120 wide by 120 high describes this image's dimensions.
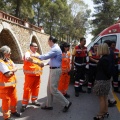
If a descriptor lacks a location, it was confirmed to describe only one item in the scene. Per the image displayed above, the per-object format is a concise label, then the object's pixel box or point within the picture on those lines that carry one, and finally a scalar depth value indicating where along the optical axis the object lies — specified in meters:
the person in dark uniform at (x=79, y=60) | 4.06
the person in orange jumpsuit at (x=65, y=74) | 3.91
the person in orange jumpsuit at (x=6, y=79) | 2.55
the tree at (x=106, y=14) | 26.03
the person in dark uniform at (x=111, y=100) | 3.33
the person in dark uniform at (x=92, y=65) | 4.02
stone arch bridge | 12.28
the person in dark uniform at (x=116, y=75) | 4.12
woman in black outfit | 2.61
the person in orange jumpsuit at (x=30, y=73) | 3.10
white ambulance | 4.58
